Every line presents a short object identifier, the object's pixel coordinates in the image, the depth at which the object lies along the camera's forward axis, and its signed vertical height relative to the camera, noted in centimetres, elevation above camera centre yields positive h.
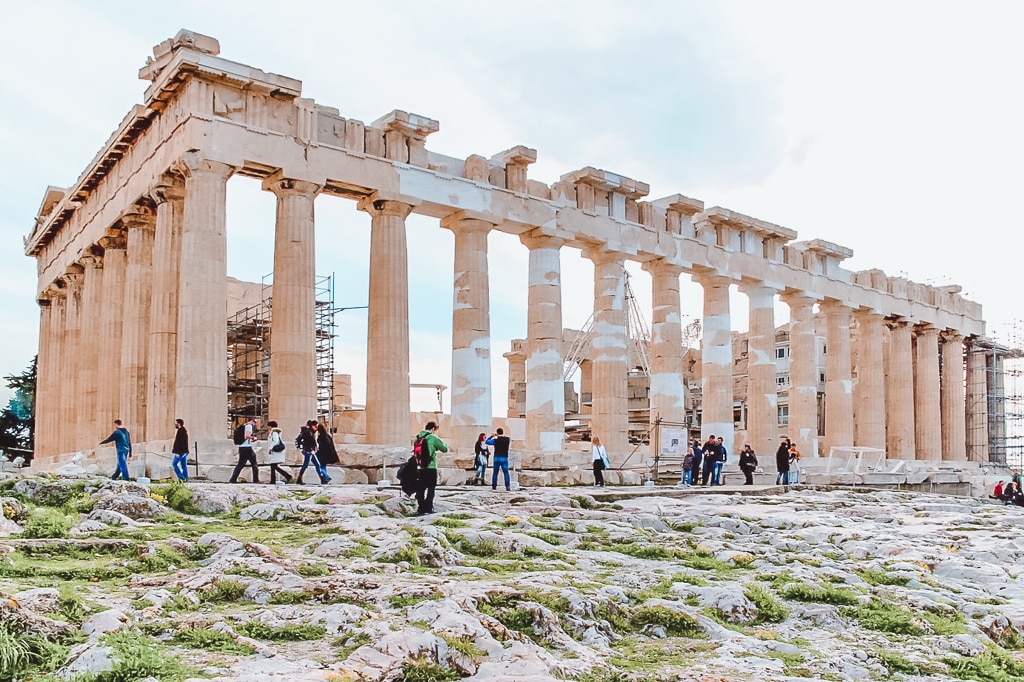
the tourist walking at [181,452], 2150 -82
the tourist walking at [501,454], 2309 -90
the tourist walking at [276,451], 2205 -81
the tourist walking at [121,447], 2170 -73
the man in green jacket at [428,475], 1658 -98
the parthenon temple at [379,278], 2609 +434
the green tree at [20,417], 4919 -27
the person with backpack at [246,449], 2131 -76
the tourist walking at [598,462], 2712 -126
